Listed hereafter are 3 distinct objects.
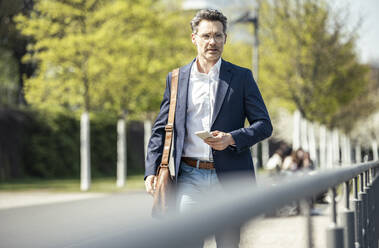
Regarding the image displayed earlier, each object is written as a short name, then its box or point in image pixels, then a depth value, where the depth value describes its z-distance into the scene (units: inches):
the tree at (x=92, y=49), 767.7
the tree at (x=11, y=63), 1087.6
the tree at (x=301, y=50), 938.1
